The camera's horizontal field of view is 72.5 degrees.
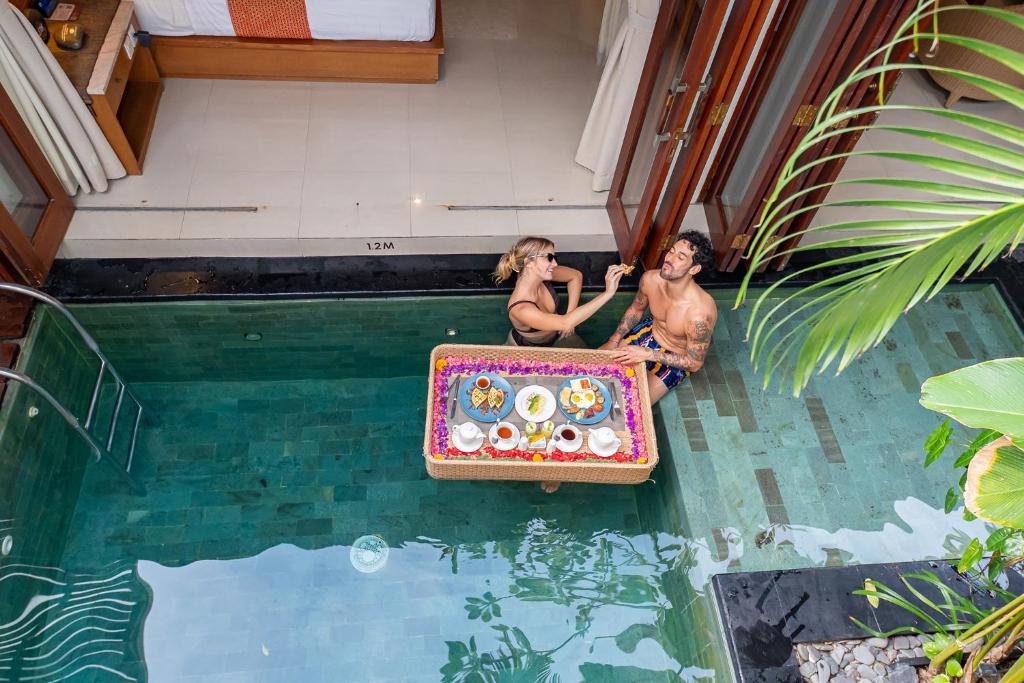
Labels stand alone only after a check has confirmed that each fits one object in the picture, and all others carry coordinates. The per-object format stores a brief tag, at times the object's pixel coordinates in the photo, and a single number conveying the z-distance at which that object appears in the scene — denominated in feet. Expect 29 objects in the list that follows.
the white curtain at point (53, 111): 11.93
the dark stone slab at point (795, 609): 10.01
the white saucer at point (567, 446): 10.77
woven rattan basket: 10.45
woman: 11.74
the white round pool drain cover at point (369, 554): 12.30
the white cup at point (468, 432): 10.53
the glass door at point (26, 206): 11.84
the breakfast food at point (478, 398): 11.09
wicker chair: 16.48
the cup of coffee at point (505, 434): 10.71
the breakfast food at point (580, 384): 11.52
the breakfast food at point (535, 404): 11.19
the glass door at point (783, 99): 10.51
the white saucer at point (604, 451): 10.80
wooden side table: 13.41
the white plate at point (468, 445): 10.59
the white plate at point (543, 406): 11.12
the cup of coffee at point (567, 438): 10.78
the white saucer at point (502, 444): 10.69
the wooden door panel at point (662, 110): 10.68
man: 11.23
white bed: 15.71
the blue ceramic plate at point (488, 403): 11.00
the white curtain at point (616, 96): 13.20
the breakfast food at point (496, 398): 11.10
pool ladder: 10.34
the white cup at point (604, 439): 10.80
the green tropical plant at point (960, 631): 7.25
